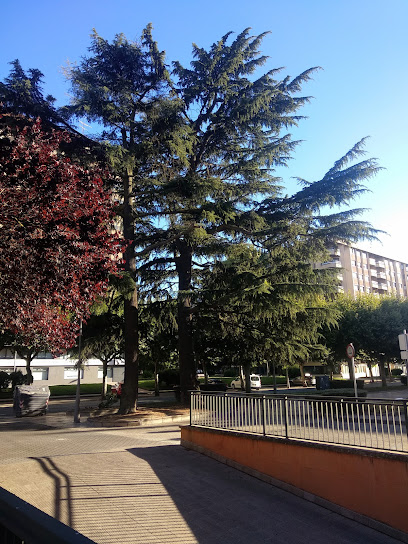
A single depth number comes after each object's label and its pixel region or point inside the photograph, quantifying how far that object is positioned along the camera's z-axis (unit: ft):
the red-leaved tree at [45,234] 19.15
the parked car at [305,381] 163.65
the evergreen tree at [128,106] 56.24
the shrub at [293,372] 183.52
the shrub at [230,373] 209.67
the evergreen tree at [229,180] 55.72
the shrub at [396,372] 222.69
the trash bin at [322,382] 101.65
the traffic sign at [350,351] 64.90
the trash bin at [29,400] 65.21
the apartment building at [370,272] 262.67
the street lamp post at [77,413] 56.06
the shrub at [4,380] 118.32
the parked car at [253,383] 134.00
